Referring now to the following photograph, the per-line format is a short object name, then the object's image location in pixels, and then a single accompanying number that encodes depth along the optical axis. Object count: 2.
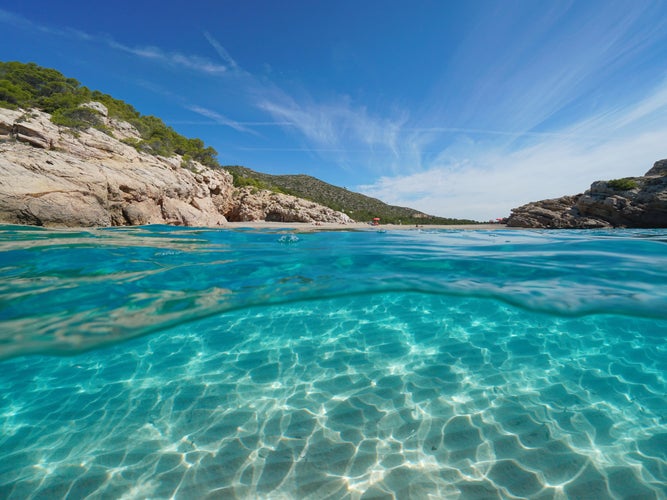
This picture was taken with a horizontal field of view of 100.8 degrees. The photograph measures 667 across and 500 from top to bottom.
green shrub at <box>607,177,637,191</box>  30.87
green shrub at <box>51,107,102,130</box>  22.11
